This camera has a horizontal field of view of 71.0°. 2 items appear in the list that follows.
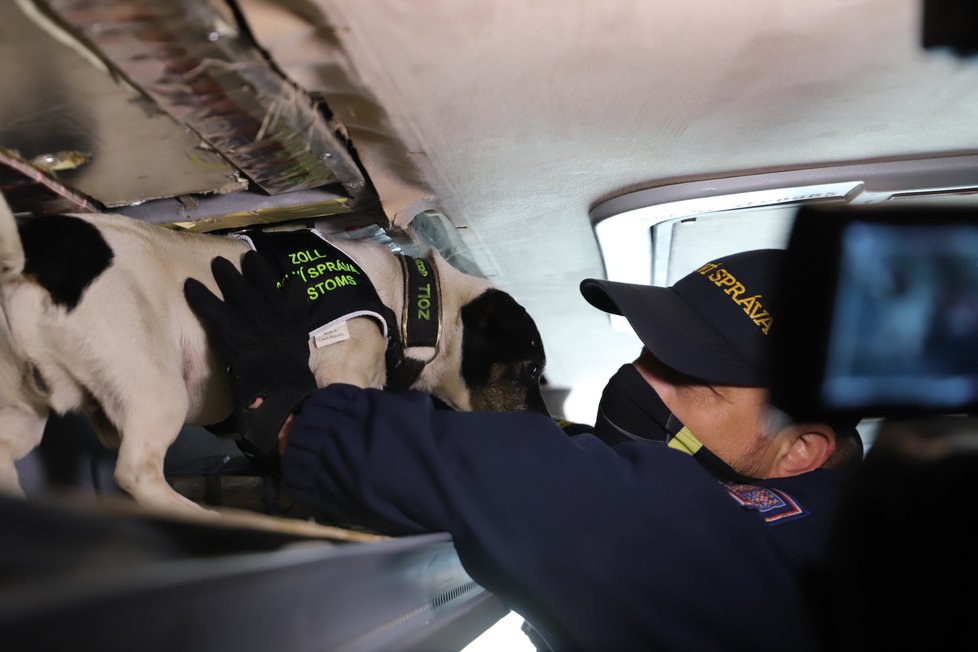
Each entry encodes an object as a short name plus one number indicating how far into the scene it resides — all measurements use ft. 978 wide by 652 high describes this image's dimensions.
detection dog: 4.18
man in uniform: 2.89
